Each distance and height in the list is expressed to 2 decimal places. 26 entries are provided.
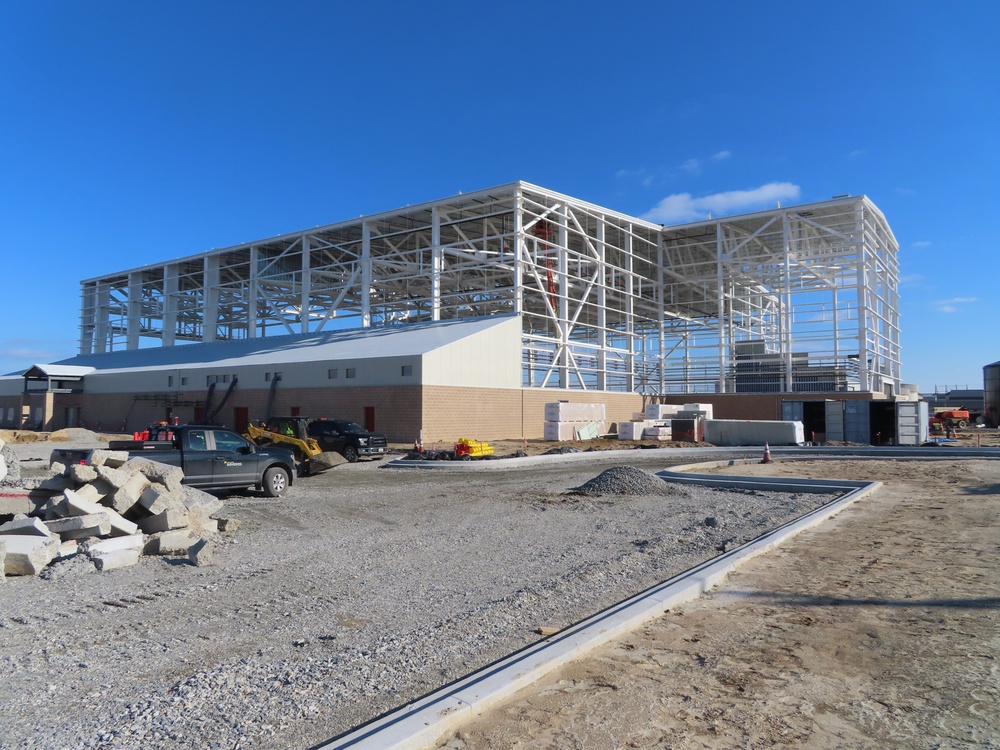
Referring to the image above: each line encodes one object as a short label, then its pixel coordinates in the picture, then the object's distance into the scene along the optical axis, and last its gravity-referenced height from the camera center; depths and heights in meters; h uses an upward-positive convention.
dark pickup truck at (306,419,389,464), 27.44 -1.30
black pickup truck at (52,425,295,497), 14.41 -1.08
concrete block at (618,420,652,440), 39.09 -1.34
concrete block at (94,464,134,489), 10.11 -1.02
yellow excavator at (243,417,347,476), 21.75 -1.16
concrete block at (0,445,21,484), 13.83 -1.21
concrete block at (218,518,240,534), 11.07 -1.87
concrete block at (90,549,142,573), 8.61 -1.89
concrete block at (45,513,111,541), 9.13 -1.55
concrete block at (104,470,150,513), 9.99 -1.27
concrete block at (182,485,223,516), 10.75 -1.51
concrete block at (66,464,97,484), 10.15 -0.98
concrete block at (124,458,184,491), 10.99 -1.05
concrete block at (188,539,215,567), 8.92 -1.86
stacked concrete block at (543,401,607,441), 37.38 -0.83
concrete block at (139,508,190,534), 9.97 -1.63
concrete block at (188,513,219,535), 10.32 -1.76
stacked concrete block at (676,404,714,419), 39.72 -0.31
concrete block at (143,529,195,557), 9.43 -1.84
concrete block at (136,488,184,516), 10.07 -1.35
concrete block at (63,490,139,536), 9.38 -1.40
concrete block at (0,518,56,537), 8.82 -1.53
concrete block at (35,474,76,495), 10.44 -1.18
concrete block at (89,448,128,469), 10.80 -0.83
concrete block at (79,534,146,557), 8.77 -1.76
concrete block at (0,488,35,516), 10.75 -1.58
